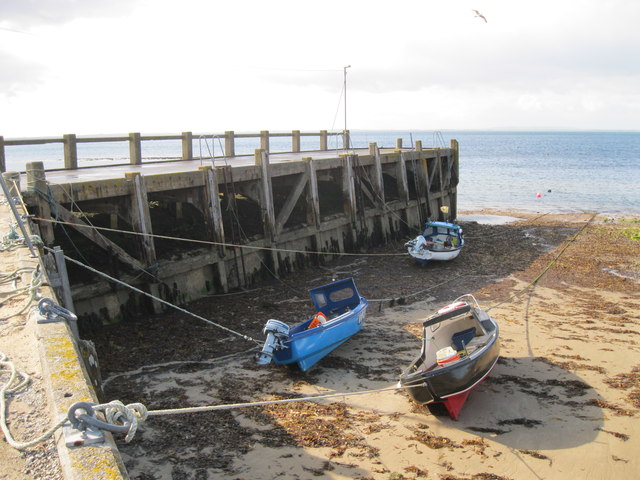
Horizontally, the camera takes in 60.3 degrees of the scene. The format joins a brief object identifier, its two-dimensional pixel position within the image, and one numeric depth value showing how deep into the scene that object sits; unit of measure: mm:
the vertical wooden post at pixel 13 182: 10047
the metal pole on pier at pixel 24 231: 6652
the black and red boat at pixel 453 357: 8031
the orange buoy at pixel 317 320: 10609
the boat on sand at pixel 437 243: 17219
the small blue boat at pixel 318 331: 9406
